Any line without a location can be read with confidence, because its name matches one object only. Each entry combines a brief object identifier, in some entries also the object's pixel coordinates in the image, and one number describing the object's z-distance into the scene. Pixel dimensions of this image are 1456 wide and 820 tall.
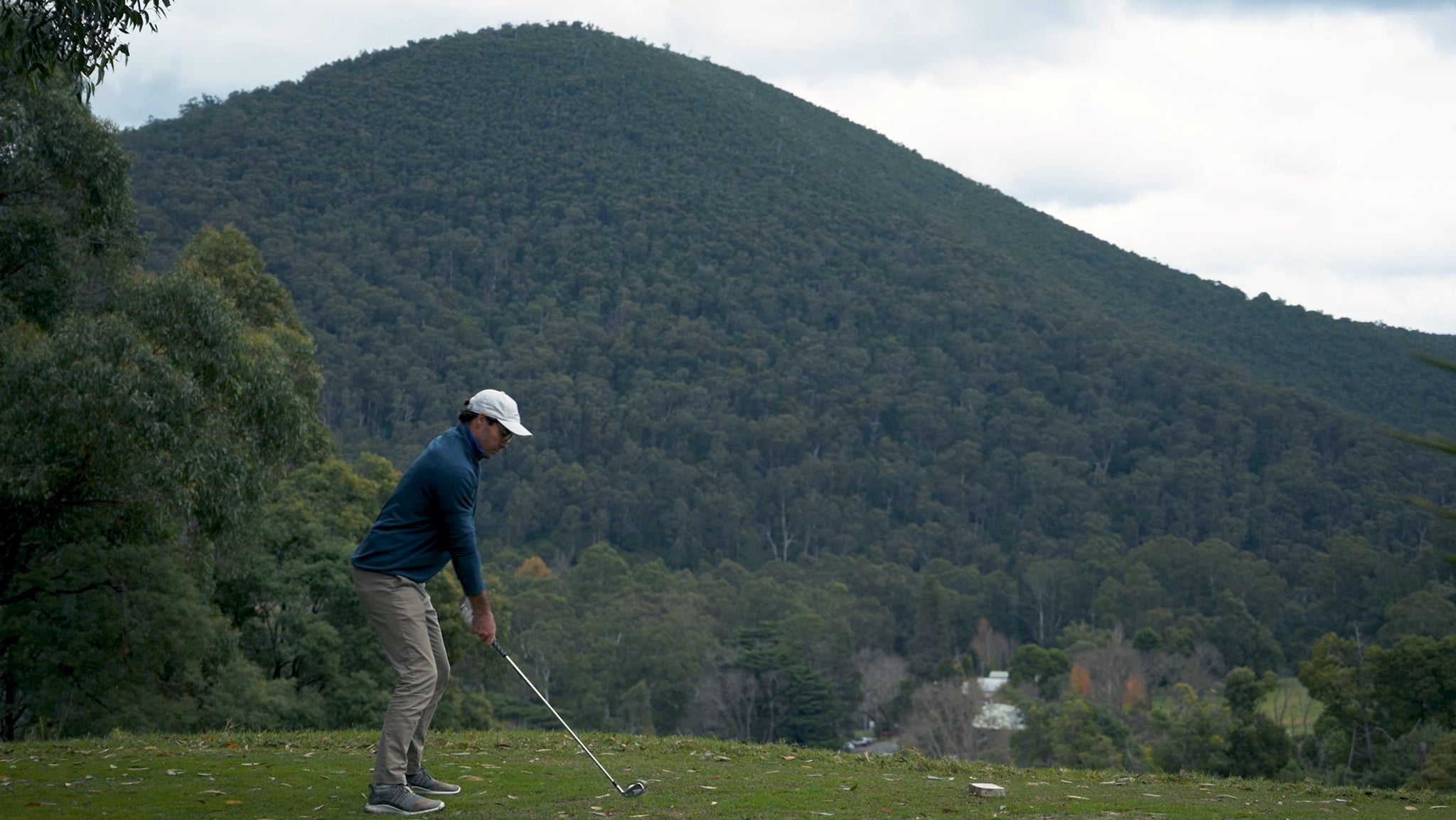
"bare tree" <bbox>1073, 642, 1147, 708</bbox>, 61.34
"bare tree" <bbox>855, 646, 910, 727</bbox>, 62.09
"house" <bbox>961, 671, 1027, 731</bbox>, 54.09
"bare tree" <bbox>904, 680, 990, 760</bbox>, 51.12
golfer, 6.84
